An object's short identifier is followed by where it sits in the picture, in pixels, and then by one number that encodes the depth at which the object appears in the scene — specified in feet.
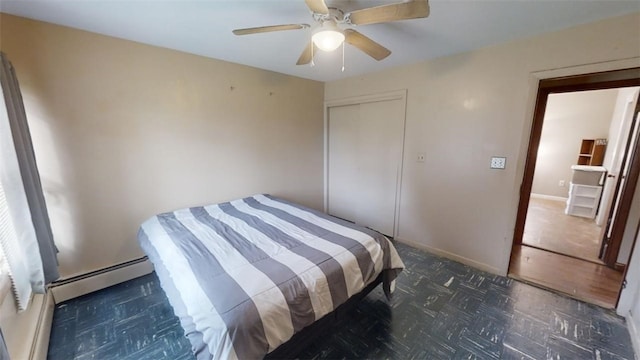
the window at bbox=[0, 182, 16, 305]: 3.80
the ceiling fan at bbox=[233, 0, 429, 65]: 3.91
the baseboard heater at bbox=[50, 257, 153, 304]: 6.46
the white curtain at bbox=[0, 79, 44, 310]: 4.21
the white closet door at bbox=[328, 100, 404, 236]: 10.09
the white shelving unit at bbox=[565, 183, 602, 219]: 13.52
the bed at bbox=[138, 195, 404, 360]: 3.61
